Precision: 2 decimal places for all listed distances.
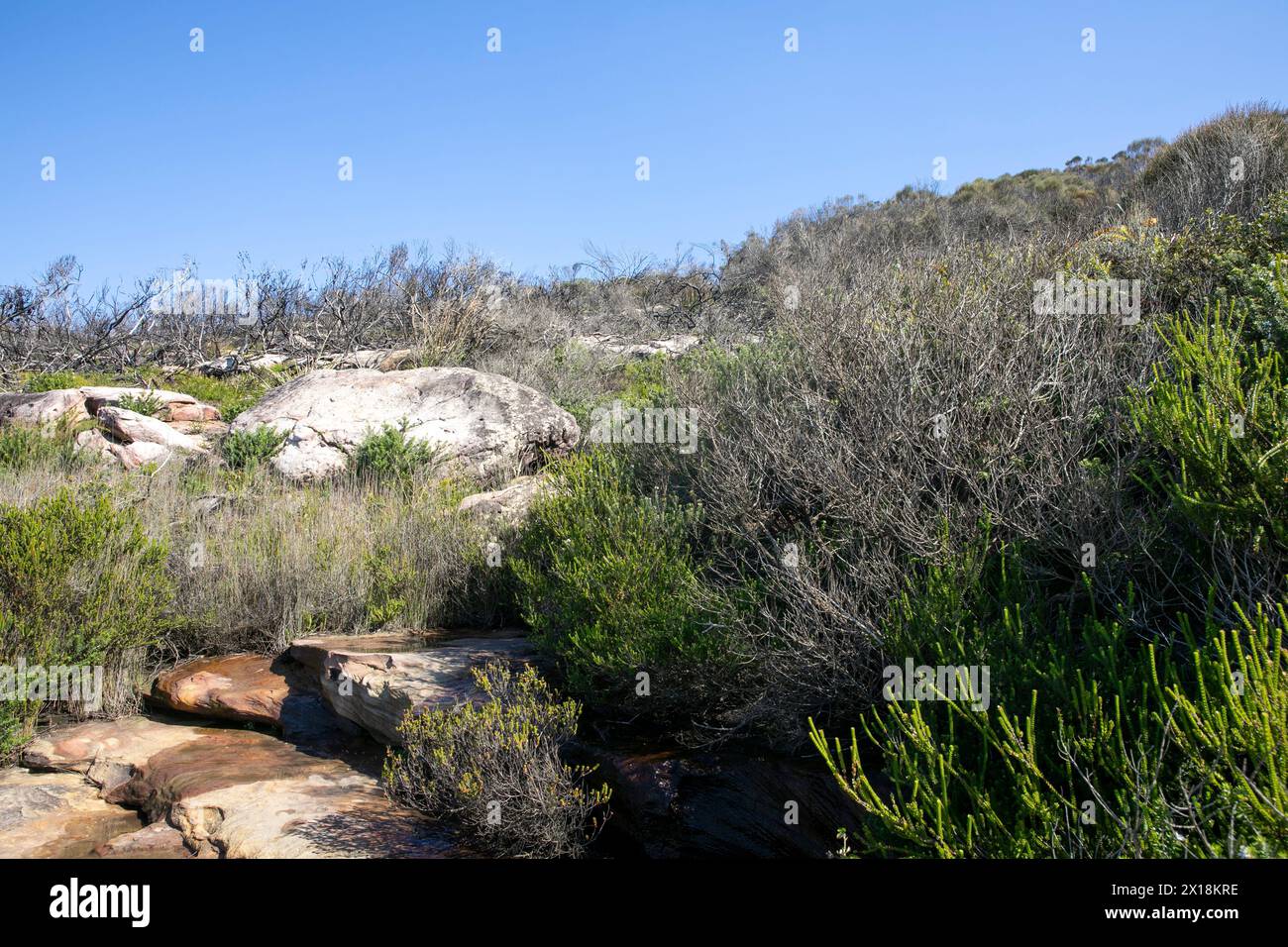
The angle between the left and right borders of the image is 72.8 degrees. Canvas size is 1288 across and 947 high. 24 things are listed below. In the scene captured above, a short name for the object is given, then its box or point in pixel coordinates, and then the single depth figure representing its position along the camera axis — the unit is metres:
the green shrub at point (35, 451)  9.40
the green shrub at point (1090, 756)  2.23
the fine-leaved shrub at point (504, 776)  4.00
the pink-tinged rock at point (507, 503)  7.60
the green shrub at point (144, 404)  11.55
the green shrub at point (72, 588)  5.51
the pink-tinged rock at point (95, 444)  10.02
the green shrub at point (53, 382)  13.89
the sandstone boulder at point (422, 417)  9.95
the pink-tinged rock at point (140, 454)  10.09
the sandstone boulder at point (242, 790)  4.05
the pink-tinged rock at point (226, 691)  5.65
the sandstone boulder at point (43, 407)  11.12
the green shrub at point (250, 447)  9.73
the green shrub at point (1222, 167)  10.12
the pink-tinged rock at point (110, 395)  11.62
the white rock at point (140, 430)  10.64
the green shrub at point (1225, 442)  3.01
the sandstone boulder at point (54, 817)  4.25
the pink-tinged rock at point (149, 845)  4.13
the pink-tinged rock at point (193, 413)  12.30
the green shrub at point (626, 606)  4.41
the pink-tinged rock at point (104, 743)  5.07
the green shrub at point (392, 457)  9.38
